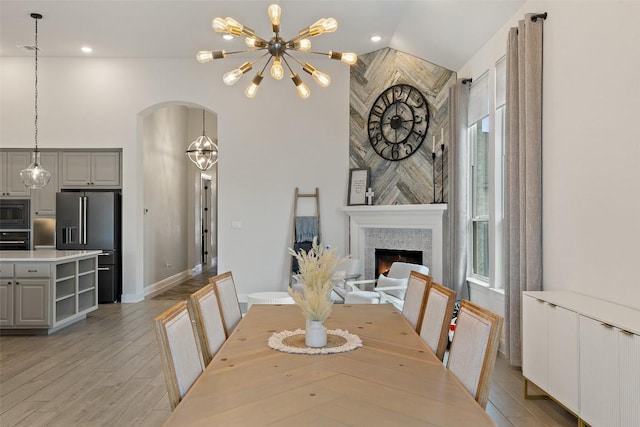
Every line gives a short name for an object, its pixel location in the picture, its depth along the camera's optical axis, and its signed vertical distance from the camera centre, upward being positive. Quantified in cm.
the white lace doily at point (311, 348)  188 -55
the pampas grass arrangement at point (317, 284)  191 -30
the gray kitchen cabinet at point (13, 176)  690 +55
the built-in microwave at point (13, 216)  682 -4
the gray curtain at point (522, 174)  354 +32
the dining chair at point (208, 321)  203 -50
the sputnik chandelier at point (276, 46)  308 +121
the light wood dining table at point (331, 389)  126 -56
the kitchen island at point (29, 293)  488 -84
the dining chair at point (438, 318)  204 -48
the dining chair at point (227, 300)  247 -49
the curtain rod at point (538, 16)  353 +151
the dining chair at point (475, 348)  149 -47
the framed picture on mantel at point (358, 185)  655 +41
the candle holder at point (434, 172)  574 +53
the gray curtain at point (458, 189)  506 +28
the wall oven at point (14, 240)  681 -40
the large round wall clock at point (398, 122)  593 +123
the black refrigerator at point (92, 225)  672 -17
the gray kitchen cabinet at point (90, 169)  691 +66
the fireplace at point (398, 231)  556 -23
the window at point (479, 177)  483 +41
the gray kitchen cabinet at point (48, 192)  690 +31
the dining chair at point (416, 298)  243 -46
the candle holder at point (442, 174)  566 +49
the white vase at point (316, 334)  194 -51
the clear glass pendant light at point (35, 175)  532 +44
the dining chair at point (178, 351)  143 -46
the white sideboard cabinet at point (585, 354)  217 -76
